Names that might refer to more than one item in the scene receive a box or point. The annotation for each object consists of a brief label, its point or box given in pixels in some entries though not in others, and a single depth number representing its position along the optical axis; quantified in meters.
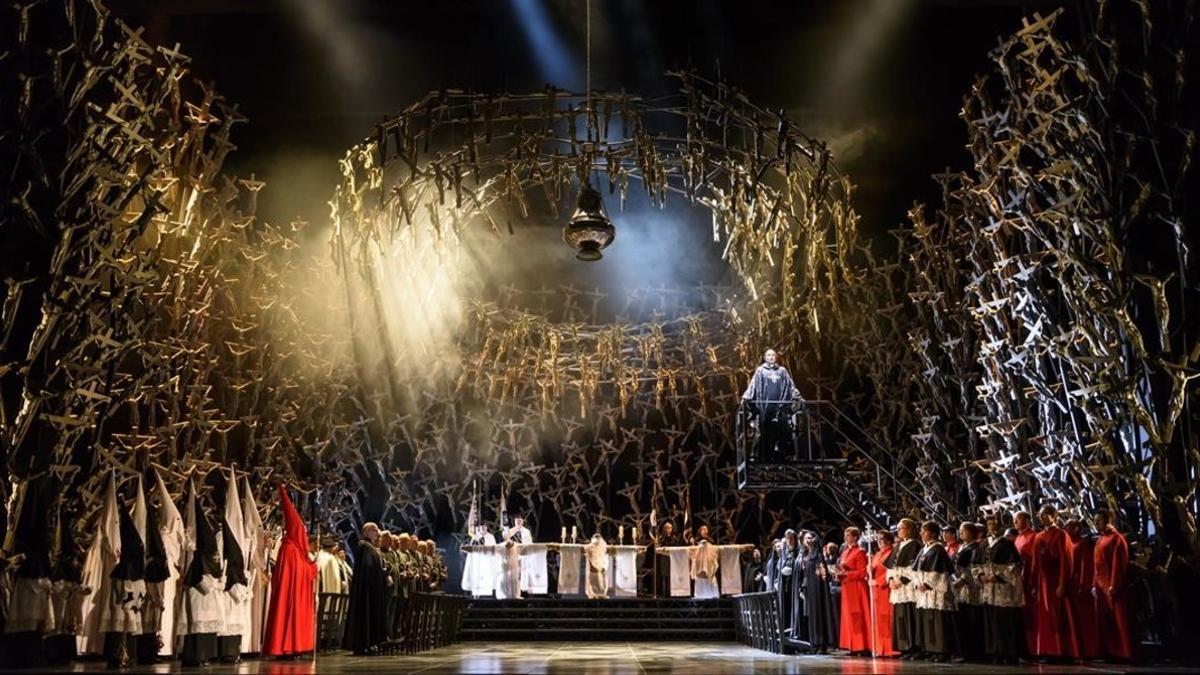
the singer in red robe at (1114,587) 8.92
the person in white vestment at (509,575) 18.28
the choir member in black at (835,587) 12.63
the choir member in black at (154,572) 8.38
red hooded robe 10.42
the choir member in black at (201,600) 8.88
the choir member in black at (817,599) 12.62
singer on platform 15.45
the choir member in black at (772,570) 14.37
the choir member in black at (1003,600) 9.47
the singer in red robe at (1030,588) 9.51
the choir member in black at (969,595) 9.78
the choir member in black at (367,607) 11.35
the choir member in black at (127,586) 8.19
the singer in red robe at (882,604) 11.51
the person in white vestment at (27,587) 7.83
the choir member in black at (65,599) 8.09
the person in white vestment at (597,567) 18.48
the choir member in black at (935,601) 9.90
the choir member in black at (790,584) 13.04
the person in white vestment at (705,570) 18.66
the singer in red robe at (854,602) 12.04
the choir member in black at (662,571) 19.48
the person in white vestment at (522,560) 18.45
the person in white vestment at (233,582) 9.27
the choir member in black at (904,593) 10.47
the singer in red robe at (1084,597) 9.18
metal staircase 15.17
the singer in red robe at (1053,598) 9.27
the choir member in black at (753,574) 17.73
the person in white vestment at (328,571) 13.92
